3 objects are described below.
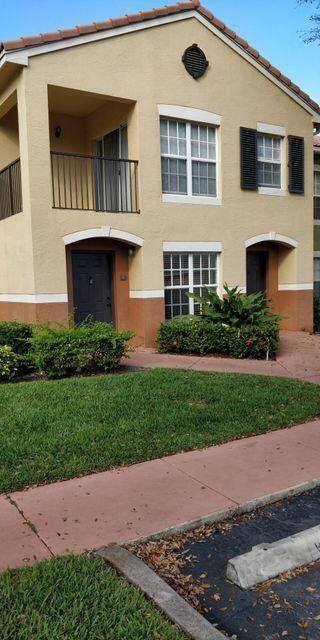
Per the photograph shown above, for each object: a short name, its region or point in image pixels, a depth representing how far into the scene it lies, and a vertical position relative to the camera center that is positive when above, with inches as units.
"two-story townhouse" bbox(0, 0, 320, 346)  395.2 +111.6
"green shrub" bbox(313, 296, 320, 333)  602.9 -39.1
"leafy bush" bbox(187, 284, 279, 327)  428.1 -22.8
